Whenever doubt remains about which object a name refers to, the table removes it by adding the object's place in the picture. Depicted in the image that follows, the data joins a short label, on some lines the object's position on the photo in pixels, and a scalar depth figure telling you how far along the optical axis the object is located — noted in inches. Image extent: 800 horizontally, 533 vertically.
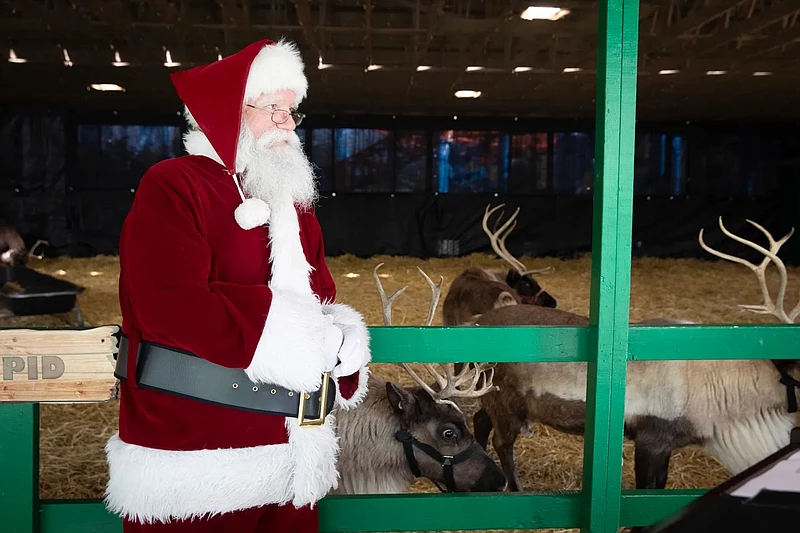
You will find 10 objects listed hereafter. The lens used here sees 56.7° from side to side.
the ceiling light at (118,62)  311.1
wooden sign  76.8
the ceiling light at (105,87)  383.2
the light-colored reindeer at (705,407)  132.9
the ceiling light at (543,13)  220.8
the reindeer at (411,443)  115.9
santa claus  59.7
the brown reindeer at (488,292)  219.3
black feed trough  247.6
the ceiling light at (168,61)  304.2
